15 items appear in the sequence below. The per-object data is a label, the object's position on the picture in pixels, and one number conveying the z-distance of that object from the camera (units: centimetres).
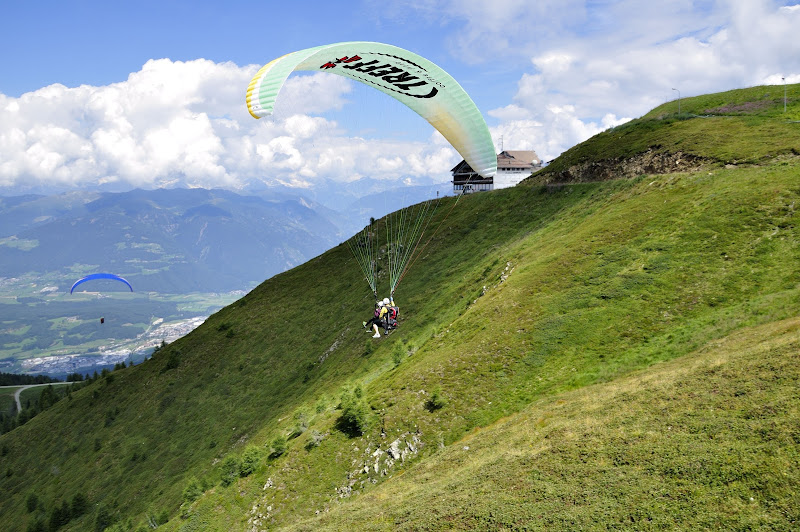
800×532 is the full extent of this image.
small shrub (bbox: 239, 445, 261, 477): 2712
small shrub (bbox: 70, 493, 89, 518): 4556
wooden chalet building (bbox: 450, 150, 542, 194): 8650
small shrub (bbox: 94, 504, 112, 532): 4099
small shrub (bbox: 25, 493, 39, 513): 5025
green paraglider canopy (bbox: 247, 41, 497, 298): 2112
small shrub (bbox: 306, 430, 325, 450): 2542
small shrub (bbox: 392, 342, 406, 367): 3467
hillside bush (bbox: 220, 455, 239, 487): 2747
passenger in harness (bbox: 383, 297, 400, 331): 2692
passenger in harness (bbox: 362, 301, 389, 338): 2638
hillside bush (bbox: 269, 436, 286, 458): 2764
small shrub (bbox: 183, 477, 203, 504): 3212
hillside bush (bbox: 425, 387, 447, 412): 2398
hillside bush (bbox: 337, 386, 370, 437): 2467
